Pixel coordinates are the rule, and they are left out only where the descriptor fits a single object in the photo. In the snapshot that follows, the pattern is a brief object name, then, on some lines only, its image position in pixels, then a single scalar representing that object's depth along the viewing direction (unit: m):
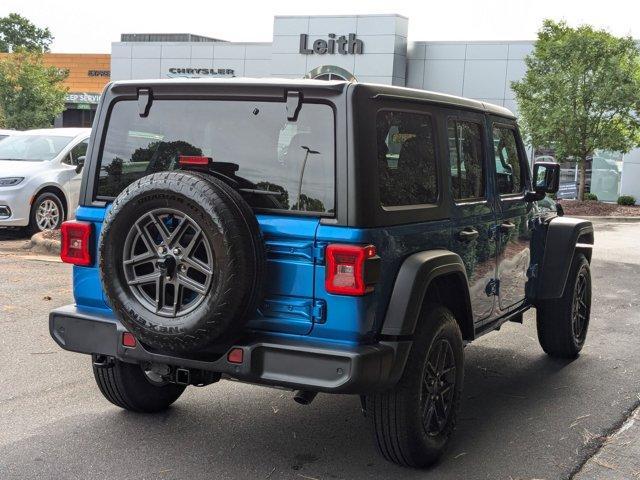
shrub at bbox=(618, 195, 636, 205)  28.12
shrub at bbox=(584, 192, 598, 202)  28.75
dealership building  31.19
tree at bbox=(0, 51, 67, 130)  36.47
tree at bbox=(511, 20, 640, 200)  25.00
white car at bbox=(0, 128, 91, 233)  12.05
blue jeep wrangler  3.70
